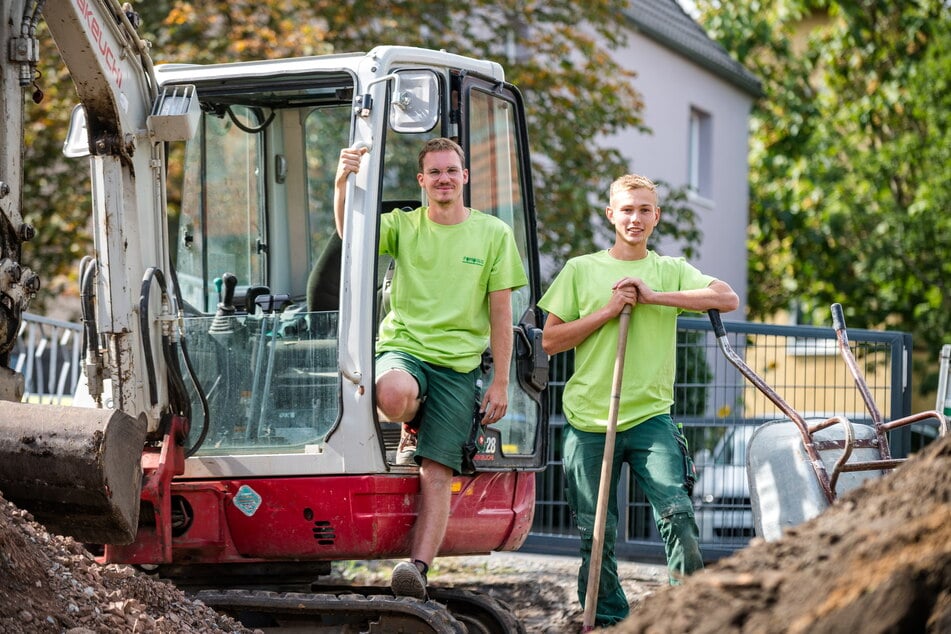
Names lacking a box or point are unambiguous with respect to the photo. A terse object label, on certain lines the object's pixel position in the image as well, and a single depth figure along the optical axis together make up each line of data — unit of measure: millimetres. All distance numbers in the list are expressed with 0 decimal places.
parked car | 16828
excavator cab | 11344
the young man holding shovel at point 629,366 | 10797
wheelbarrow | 10734
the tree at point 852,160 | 42344
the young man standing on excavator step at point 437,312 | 11273
